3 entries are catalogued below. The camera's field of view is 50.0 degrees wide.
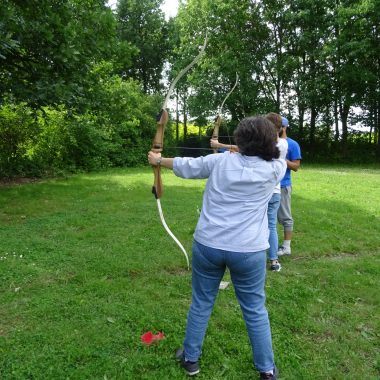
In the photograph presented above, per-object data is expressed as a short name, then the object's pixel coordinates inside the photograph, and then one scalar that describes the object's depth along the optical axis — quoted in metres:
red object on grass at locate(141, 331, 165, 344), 3.27
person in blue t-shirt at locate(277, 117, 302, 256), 4.91
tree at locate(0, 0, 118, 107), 7.49
